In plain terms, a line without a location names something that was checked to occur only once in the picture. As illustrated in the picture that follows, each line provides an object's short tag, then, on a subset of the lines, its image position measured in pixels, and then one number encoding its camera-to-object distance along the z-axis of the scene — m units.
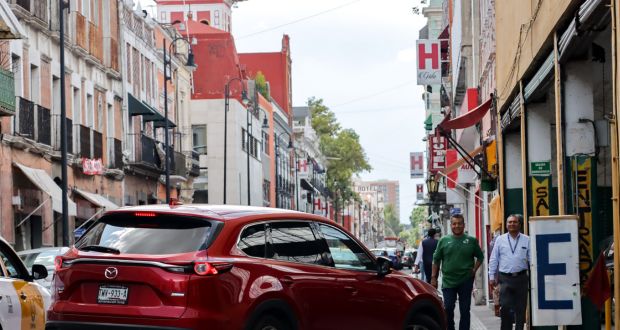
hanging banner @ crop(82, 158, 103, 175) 42.06
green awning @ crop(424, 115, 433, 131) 83.19
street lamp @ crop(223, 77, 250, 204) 81.53
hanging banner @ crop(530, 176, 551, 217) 19.95
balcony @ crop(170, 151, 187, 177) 57.66
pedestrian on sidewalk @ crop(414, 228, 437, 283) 27.33
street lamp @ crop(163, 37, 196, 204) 50.65
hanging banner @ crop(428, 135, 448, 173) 50.02
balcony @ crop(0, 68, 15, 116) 30.52
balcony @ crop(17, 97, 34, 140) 35.24
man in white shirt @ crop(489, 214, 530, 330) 16.94
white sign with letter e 12.59
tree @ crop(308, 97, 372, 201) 148.75
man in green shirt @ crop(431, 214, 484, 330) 17.53
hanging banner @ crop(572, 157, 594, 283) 15.44
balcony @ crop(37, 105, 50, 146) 36.94
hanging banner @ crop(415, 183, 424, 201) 125.62
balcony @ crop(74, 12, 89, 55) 43.50
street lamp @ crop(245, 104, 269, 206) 81.24
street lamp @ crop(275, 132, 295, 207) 105.72
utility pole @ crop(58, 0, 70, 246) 33.31
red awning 26.70
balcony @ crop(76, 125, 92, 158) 42.03
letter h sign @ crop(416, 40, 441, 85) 57.69
